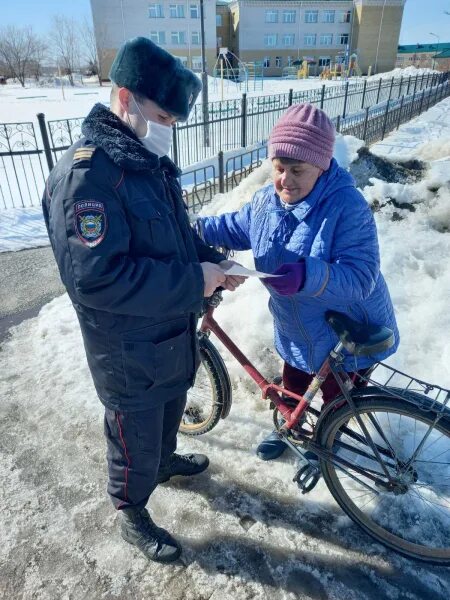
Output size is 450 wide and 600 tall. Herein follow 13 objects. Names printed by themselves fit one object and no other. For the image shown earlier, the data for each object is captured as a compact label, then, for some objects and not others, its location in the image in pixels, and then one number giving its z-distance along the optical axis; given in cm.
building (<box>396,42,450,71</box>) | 5295
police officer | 141
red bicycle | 185
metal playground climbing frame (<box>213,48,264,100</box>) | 3675
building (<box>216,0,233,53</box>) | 5369
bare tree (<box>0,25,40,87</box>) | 4625
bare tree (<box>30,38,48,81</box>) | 4772
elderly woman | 169
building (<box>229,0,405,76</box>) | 5103
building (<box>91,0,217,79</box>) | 4531
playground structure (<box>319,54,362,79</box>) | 4503
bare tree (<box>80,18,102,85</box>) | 4409
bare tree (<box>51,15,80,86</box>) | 4925
